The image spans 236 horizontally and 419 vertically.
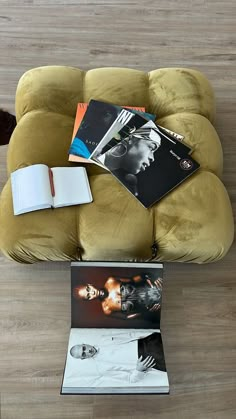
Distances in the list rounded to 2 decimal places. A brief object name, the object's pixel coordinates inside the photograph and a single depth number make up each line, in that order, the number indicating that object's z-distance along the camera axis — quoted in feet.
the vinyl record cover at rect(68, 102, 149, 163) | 4.47
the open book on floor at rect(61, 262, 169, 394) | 4.16
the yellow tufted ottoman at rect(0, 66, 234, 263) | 4.19
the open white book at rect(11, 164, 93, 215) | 4.17
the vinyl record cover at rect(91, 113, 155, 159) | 4.50
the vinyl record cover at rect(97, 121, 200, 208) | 4.32
